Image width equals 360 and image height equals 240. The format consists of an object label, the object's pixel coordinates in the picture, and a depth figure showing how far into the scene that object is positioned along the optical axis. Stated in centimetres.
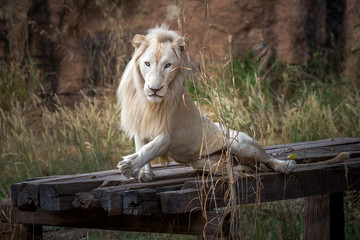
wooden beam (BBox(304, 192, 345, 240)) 711
